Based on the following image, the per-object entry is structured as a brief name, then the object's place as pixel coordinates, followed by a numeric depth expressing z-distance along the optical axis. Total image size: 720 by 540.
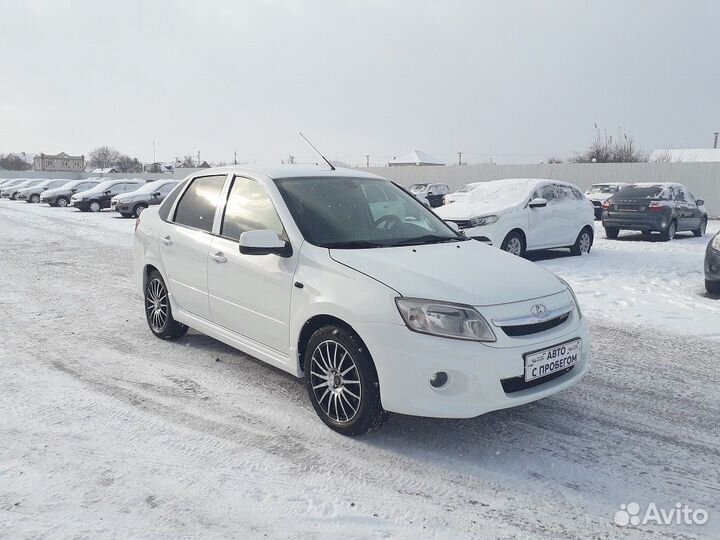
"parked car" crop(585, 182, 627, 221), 23.11
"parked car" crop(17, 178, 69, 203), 36.28
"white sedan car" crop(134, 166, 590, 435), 3.49
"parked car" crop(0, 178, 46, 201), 39.83
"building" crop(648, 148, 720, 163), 61.56
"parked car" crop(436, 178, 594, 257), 11.03
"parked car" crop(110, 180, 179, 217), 23.12
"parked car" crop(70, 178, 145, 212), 26.97
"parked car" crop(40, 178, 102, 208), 31.45
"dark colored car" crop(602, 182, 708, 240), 14.98
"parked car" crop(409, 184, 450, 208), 34.12
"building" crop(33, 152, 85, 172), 96.06
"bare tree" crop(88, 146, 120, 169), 117.31
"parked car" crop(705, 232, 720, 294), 8.23
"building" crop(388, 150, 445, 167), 79.19
